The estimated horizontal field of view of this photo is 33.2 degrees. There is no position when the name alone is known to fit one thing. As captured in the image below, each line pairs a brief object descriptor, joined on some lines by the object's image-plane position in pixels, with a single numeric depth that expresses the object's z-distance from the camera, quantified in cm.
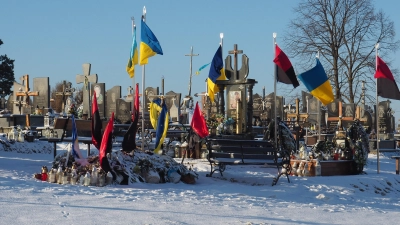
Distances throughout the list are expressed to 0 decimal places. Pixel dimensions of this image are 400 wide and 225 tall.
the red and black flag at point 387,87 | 1775
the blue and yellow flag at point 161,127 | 1505
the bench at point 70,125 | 1709
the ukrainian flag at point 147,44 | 1478
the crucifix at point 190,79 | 4654
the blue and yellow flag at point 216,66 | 1975
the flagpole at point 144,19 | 1495
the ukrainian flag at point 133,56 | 1549
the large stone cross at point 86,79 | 3328
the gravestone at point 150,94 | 4254
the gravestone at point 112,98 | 4006
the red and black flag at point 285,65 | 1636
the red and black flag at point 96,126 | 1295
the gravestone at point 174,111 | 4037
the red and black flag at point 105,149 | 1210
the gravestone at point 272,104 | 4381
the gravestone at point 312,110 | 3672
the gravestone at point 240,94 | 2167
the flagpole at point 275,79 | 1603
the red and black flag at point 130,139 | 1312
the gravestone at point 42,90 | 3544
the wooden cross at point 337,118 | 3072
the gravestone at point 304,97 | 4194
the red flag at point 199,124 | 1525
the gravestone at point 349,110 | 3591
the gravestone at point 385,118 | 3791
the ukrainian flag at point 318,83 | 1616
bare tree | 3550
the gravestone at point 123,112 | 3882
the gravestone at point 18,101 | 3542
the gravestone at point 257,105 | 4362
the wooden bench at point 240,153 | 1457
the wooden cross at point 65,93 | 4047
